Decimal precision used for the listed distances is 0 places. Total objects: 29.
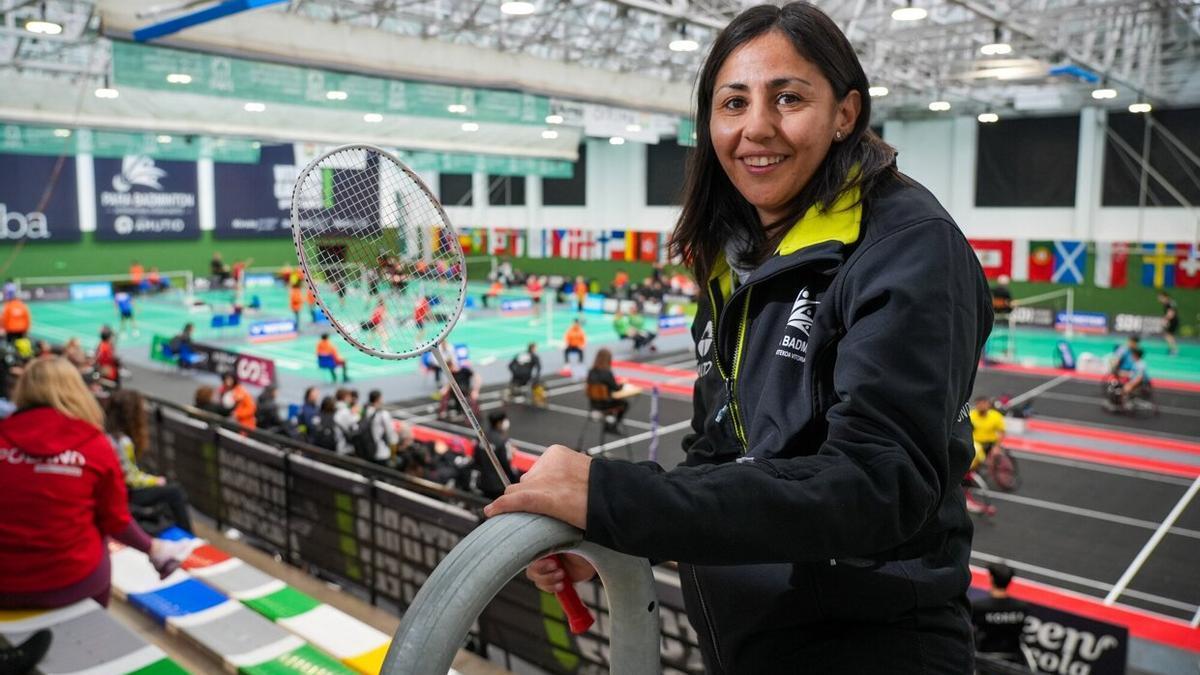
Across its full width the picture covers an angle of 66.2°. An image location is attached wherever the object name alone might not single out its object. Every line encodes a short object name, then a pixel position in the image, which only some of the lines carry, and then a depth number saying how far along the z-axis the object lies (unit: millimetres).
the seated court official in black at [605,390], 15255
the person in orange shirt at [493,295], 34000
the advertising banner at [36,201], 34625
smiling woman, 1023
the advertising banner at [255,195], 41219
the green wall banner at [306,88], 11867
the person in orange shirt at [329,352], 19328
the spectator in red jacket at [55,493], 4051
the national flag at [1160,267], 28031
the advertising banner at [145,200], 37562
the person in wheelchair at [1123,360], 18609
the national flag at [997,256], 30859
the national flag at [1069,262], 29578
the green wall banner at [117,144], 18641
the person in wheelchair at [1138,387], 17828
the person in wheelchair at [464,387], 15391
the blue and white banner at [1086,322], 29141
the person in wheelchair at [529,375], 18484
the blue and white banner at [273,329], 25234
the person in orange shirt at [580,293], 32312
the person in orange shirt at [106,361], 17125
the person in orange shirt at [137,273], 35206
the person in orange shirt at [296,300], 26656
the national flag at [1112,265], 28969
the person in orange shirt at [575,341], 21641
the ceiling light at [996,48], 15258
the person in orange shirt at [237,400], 12969
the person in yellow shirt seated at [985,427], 12477
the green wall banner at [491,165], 24734
